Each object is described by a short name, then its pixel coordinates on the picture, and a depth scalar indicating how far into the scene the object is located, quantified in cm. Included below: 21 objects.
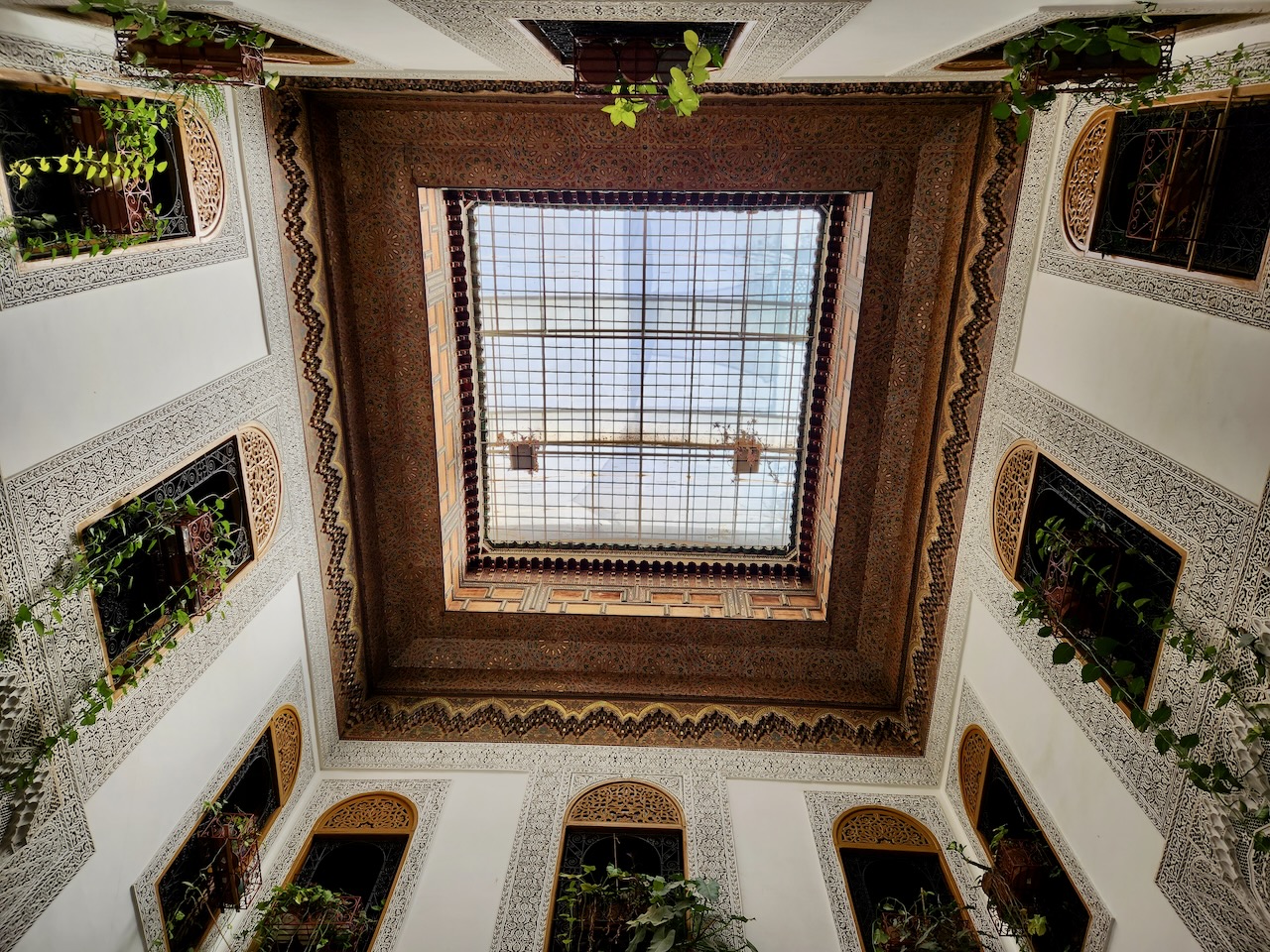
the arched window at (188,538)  288
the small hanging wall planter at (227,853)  339
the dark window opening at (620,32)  282
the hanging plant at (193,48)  229
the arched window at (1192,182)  233
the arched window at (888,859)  413
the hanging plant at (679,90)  194
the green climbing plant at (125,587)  246
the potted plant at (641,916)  343
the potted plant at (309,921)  367
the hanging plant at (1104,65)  203
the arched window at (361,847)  417
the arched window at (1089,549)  277
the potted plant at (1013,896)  332
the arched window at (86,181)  233
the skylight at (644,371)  442
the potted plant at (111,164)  246
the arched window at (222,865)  331
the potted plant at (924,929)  350
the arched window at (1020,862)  327
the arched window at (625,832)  426
